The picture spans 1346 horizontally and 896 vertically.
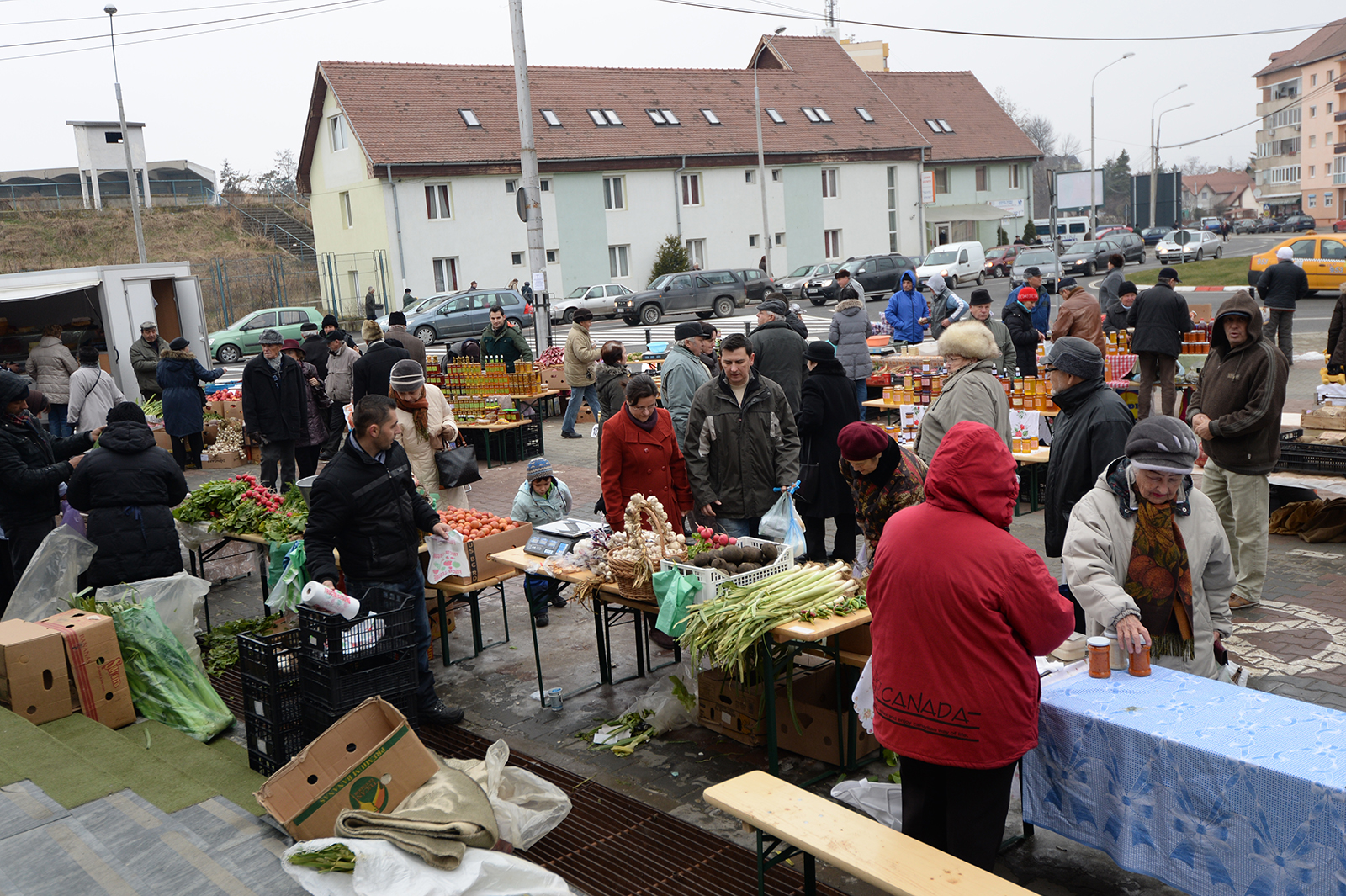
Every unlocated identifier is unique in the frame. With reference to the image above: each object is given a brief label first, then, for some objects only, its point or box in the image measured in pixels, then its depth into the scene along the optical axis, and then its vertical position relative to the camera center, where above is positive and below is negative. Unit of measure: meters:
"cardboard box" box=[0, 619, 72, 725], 5.63 -1.87
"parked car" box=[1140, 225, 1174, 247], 54.16 +0.52
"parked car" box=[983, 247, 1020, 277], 39.25 -0.15
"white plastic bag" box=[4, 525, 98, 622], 6.66 -1.59
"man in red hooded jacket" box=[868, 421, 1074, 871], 3.18 -1.15
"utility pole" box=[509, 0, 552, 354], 16.62 +1.83
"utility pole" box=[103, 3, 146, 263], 27.30 +3.99
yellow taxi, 26.81 -0.67
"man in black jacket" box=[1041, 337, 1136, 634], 5.12 -0.88
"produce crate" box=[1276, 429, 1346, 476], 8.17 -1.78
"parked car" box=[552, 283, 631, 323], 33.84 -0.40
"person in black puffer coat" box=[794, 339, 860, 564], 7.23 -1.06
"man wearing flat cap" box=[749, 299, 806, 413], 9.46 -0.75
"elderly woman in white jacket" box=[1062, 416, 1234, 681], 3.92 -1.20
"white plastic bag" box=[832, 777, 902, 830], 4.25 -2.19
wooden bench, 3.21 -1.92
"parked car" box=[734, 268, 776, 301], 34.25 -0.21
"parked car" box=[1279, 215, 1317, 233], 64.62 +0.61
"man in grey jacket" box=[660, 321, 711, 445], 8.27 -0.80
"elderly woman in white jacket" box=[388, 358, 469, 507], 7.24 -0.90
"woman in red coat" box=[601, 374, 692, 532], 6.28 -1.01
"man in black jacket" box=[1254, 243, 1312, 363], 14.36 -0.81
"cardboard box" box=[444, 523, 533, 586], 6.69 -1.65
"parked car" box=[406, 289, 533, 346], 29.19 -0.49
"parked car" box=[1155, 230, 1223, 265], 44.34 -0.26
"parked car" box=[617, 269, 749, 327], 32.12 -0.52
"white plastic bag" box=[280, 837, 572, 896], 3.71 -2.07
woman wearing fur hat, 6.47 -0.80
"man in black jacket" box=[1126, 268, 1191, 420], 11.45 -1.00
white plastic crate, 5.01 -1.44
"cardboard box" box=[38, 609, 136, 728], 5.80 -1.92
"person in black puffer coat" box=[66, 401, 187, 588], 6.43 -1.09
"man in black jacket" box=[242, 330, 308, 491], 11.08 -0.91
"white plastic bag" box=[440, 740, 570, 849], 4.48 -2.23
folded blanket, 3.84 -1.99
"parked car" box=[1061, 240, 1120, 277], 37.88 -0.24
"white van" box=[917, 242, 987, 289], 36.88 -0.07
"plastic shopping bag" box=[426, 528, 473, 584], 6.24 -1.55
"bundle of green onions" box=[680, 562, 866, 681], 4.60 -1.52
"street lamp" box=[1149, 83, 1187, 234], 57.16 +4.24
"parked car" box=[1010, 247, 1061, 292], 32.59 -0.27
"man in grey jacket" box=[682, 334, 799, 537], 6.45 -1.04
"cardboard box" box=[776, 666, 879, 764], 5.03 -2.20
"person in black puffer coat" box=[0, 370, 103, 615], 6.86 -0.95
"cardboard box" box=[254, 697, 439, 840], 4.19 -1.93
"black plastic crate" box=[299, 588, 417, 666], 4.83 -1.55
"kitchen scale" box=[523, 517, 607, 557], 6.14 -1.46
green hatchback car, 29.03 -0.46
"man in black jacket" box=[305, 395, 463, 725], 5.37 -1.08
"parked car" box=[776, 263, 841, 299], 36.84 -0.27
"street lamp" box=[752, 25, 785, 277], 37.22 +1.61
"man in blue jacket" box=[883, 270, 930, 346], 15.62 -0.75
